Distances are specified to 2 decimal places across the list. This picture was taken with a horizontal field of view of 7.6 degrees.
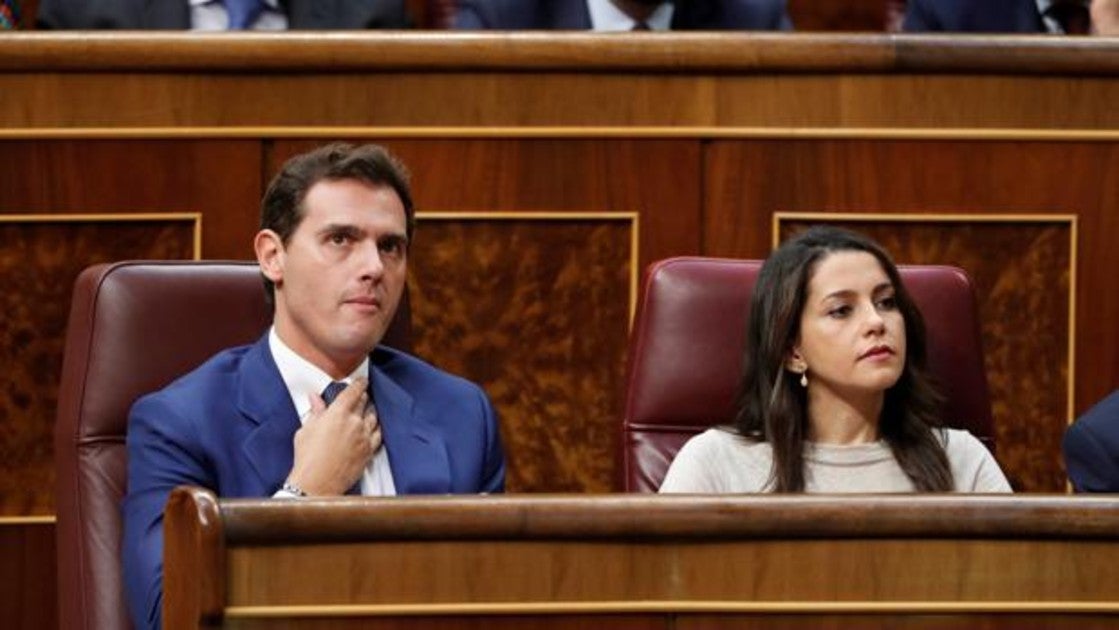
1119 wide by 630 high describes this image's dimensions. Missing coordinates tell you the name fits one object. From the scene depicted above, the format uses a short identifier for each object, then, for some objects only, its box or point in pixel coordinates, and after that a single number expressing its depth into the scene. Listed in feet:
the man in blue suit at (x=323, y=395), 31.45
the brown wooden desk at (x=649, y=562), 29.77
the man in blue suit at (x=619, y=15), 36.04
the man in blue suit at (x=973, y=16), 36.47
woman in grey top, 32.63
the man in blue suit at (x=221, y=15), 35.86
